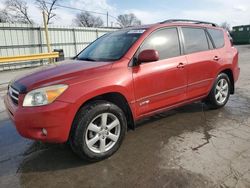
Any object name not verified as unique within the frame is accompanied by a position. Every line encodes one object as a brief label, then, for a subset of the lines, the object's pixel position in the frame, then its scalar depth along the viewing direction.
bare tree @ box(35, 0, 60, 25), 35.13
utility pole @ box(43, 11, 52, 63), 10.94
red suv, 2.30
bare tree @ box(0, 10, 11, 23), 35.02
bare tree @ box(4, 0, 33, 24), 37.51
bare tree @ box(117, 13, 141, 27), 55.26
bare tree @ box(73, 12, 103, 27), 49.75
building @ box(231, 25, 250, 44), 25.31
